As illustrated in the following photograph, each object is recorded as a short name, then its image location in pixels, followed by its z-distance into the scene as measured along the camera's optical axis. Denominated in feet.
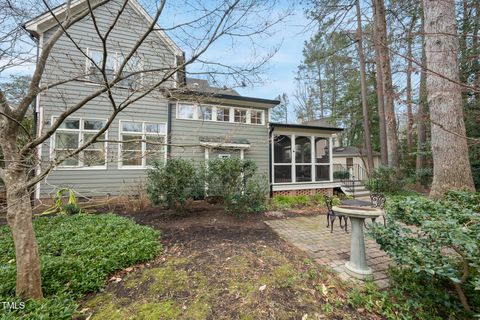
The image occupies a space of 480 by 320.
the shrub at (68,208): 19.30
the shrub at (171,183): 17.93
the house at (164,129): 22.68
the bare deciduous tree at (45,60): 6.84
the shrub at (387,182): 31.60
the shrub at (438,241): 5.89
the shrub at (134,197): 21.67
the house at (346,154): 59.11
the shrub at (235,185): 18.78
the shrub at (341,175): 42.63
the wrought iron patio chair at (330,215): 15.28
